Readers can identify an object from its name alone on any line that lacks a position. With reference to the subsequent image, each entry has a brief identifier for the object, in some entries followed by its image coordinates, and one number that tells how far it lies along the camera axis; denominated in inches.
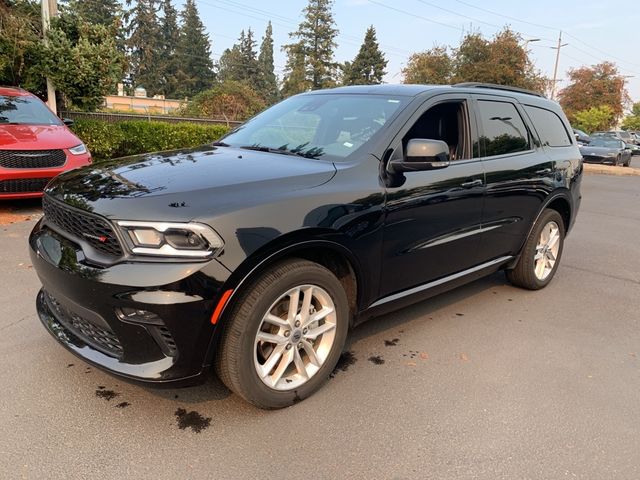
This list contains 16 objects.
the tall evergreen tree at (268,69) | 3396.2
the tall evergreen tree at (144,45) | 2650.1
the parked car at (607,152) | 916.0
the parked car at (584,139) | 1001.0
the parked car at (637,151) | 1571.4
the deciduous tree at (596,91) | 1898.4
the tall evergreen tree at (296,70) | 2337.6
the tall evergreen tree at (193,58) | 2819.9
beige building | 1769.2
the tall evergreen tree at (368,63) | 2640.3
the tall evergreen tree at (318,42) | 2383.1
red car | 256.4
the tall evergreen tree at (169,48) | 2787.9
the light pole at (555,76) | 1469.7
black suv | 91.5
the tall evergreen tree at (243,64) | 3312.0
